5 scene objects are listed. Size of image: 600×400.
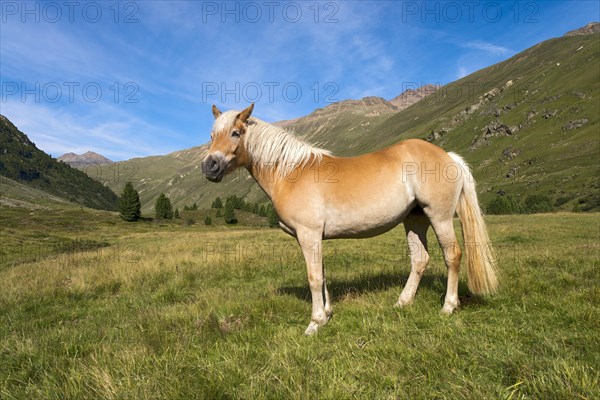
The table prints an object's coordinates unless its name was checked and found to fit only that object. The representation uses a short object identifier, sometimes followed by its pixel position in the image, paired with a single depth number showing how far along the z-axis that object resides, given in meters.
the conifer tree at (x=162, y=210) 102.12
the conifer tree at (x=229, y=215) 100.12
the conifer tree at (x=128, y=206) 86.50
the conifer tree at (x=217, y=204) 130.99
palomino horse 5.67
